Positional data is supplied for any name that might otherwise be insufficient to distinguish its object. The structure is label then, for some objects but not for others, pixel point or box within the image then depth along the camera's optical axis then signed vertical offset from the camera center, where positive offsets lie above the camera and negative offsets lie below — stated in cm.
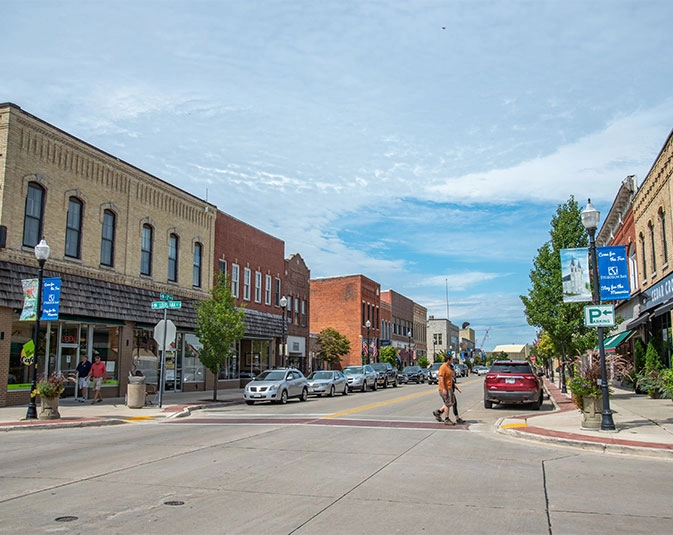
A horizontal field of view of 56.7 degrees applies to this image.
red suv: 2094 -83
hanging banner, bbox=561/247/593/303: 2048 +286
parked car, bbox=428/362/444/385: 4691 -126
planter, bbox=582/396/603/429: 1459 -123
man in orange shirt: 1583 -72
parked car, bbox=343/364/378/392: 3447 -107
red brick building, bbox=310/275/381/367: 6078 +485
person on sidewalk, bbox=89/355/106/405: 2285 -62
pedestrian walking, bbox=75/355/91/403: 2298 -59
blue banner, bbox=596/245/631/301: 1889 +267
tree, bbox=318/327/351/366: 5056 +103
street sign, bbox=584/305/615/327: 1451 +101
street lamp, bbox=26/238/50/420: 1736 +129
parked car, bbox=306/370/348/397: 2941 -120
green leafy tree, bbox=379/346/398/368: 6059 +43
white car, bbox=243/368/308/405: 2448 -115
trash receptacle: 2164 -126
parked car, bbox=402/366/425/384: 4766 -117
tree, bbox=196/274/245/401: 2577 +121
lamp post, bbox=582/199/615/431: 1400 +163
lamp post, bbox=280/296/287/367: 3206 +171
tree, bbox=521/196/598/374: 2738 +288
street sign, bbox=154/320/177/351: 2206 +89
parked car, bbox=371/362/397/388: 3914 -103
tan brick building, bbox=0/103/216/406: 2109 +434
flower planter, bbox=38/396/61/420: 1742 -146
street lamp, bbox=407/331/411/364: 7886 +133
